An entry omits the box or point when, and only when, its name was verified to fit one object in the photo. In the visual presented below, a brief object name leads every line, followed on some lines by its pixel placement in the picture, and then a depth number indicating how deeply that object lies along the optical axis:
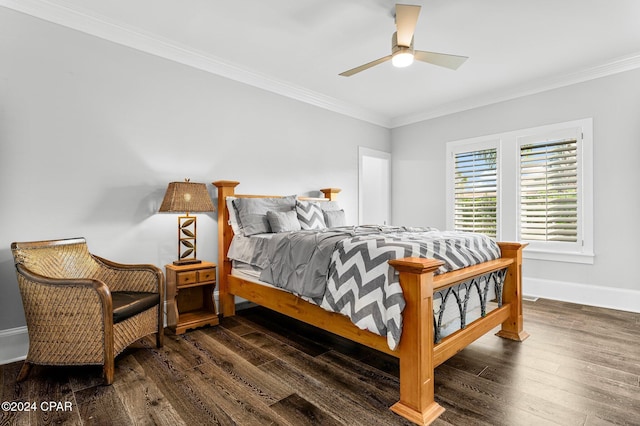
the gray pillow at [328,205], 4.30
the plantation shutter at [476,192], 4.76
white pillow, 3.53
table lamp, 2.97
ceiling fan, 2.28
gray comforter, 2.33
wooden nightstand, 3.02
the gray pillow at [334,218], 3.99
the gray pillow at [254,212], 3.39
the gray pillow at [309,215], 3.72
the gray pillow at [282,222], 3.37
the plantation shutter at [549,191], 4.03
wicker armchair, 2.09
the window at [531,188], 3.97
